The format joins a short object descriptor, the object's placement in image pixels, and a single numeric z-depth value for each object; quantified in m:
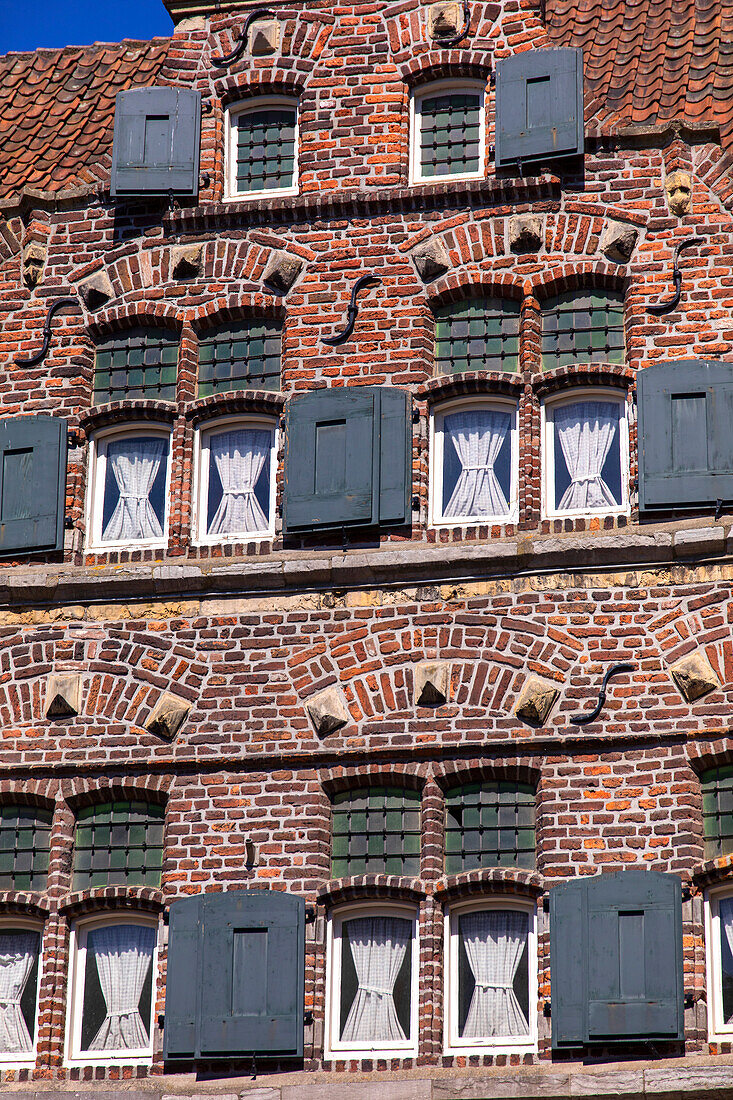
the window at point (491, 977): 15.66
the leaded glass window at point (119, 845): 16.62
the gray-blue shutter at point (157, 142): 18.59
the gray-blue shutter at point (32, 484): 17.62
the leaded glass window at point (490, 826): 16.08
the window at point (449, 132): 18.50
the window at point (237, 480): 17.61
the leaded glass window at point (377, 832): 16.30
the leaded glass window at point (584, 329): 17.47
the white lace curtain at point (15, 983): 16.38
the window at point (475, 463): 17.27
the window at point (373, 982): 15.82
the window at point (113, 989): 16.23
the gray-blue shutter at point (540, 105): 18.00
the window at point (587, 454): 17.08
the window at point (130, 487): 17.83
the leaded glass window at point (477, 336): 17.67
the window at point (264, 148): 18.78
